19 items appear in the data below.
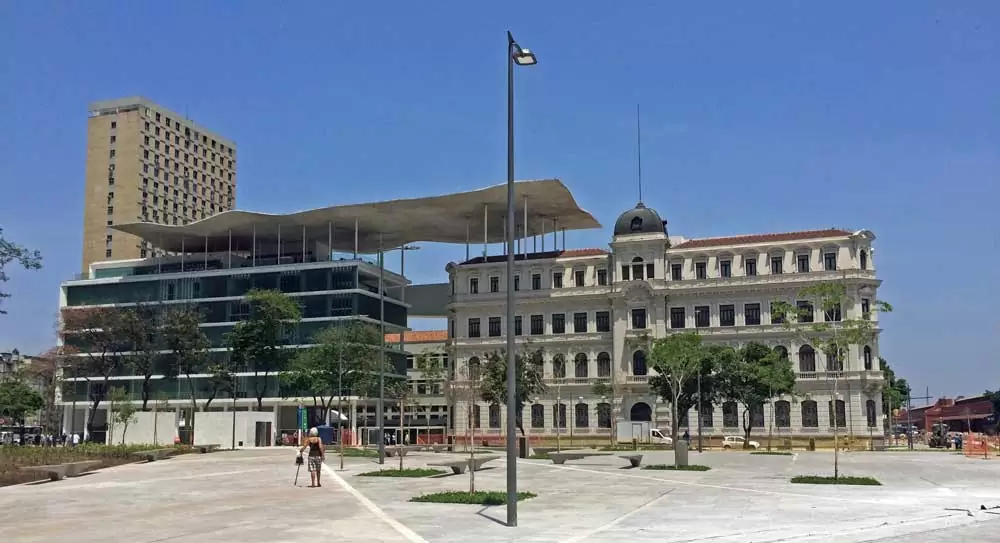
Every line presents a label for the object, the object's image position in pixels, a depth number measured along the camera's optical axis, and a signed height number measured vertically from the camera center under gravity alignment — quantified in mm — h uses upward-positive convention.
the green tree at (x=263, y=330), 79688 +4782
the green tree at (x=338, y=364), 73000 +1814
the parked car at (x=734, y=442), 70000 -4122
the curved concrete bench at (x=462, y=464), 31833 -2601
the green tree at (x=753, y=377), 71875 +749
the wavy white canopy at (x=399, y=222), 85562 +16020
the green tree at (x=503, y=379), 71938 +637
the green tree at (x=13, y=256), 34750 +4762
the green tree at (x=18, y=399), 87250 -1056
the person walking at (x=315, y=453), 28422 -1922
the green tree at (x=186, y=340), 84188 +4249
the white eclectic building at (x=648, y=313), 77000 +6479
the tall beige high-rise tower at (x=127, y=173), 128875 +29239
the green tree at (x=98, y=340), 86938 +4470
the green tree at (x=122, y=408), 61656 -1292
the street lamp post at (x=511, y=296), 17438 +1681
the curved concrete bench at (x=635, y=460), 37750 -2835
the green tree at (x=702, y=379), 73188 +556
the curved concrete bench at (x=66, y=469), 32000 -2804
